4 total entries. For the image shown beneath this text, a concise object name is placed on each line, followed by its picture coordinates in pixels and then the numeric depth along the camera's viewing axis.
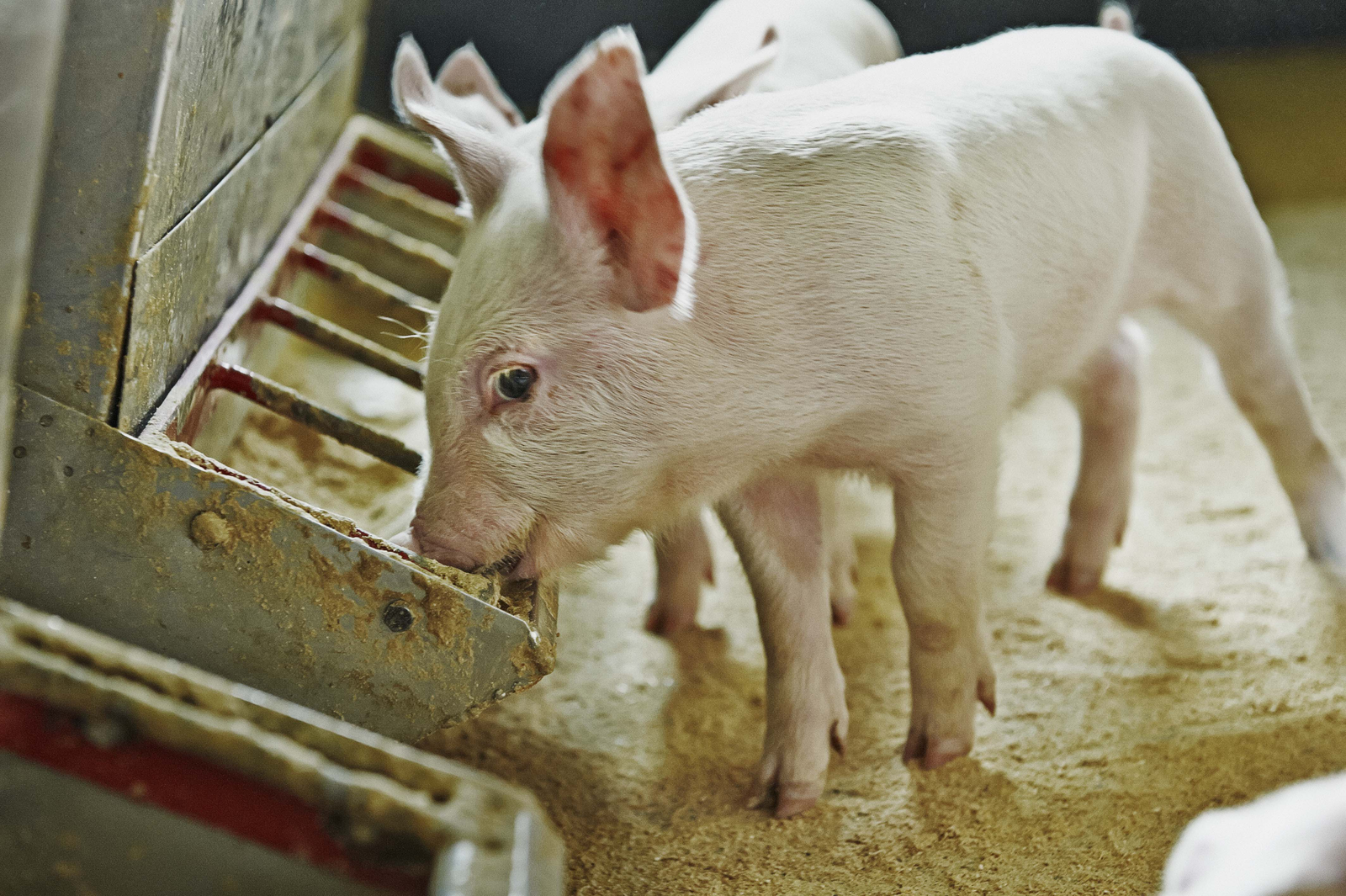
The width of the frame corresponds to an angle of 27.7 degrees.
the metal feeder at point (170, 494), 0.92
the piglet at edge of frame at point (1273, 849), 0.78
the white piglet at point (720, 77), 1.09
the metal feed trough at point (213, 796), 0.77
